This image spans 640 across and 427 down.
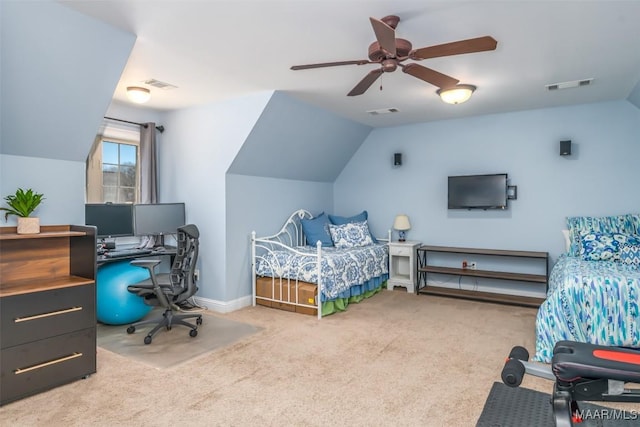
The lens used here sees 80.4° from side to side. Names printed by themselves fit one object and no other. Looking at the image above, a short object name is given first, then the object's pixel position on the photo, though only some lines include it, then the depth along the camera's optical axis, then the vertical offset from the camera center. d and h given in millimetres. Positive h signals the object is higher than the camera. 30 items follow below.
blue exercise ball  3723 -800
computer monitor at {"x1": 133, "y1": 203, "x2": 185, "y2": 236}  4250 -48
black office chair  3379 -640
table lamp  5551 -143
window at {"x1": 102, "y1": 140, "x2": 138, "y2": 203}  4484 +521
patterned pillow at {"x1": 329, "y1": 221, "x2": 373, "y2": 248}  5400 -312
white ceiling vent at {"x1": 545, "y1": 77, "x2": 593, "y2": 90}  3709 +1291
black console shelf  4551 -775
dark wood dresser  2355 -622
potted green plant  2584 +40
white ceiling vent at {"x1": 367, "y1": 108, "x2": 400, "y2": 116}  4797 +1323
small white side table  5330 -756
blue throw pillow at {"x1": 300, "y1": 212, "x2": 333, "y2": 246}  5434 -261
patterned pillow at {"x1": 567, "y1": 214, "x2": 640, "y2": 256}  4219 -150
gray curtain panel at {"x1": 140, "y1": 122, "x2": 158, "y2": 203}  4699 +631
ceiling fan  2119 +983
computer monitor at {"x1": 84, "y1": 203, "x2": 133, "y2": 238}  3881 -42
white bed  4234 -725
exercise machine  1437 -633
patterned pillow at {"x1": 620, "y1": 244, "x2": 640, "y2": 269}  3555 -404
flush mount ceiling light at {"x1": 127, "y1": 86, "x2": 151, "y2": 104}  3780 +1219
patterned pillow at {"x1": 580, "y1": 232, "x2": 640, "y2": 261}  3746 -325
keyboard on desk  3895 -413
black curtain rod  4470 +1116
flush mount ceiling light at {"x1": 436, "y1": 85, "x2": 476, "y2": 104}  3590 +1144
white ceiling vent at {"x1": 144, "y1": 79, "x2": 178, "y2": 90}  3684 +1295
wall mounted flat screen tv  4969 +291
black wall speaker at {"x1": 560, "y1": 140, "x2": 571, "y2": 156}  4570 +786
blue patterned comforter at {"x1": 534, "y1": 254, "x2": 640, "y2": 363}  2891 -776
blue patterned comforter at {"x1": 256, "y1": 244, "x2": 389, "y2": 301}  4246 -632
